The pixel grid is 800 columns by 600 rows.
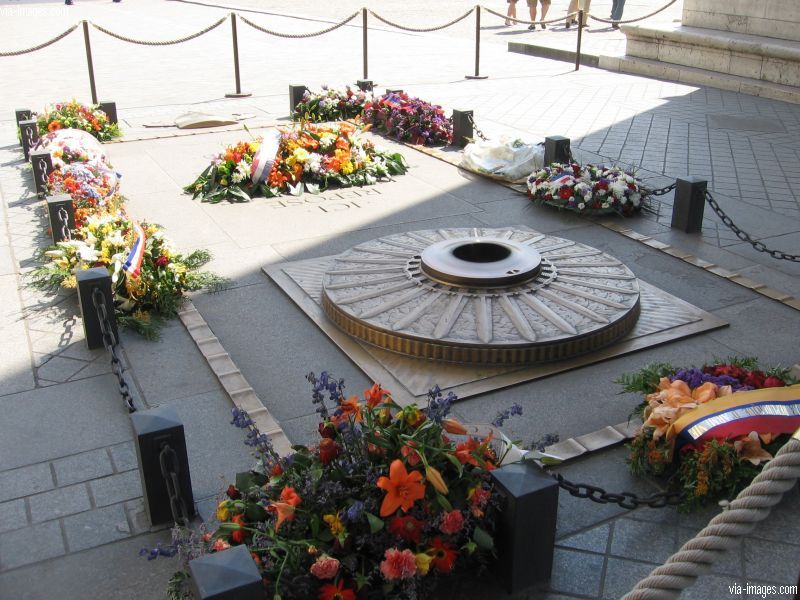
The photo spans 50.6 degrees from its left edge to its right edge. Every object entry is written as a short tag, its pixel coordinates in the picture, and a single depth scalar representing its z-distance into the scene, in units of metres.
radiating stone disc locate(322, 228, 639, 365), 4.36
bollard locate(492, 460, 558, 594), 2.74
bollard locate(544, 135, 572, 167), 7.55
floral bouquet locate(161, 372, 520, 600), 2.59
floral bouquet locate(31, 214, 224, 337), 4.97
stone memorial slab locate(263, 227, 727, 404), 4.19
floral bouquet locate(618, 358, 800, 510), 3.24
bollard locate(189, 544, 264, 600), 2.27
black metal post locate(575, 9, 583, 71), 14.23
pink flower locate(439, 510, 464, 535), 2.65
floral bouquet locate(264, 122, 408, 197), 7.54
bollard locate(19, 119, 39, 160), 8.45
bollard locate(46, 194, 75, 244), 5.84
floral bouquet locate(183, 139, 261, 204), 7.29
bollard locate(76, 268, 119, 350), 4.40
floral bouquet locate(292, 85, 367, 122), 10.23
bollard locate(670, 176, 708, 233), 6.25
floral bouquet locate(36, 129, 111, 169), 7.29
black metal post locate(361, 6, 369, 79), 12.39
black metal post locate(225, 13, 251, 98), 12.20
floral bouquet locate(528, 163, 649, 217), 6.68
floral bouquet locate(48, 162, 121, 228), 6.31
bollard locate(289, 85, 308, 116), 10.54
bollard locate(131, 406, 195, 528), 3.08
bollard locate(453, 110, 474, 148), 9.07
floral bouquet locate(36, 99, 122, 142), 8.96
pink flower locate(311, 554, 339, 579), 2.54
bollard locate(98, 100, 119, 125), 9.81
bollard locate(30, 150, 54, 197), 7.13
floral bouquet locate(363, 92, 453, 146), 9.26
